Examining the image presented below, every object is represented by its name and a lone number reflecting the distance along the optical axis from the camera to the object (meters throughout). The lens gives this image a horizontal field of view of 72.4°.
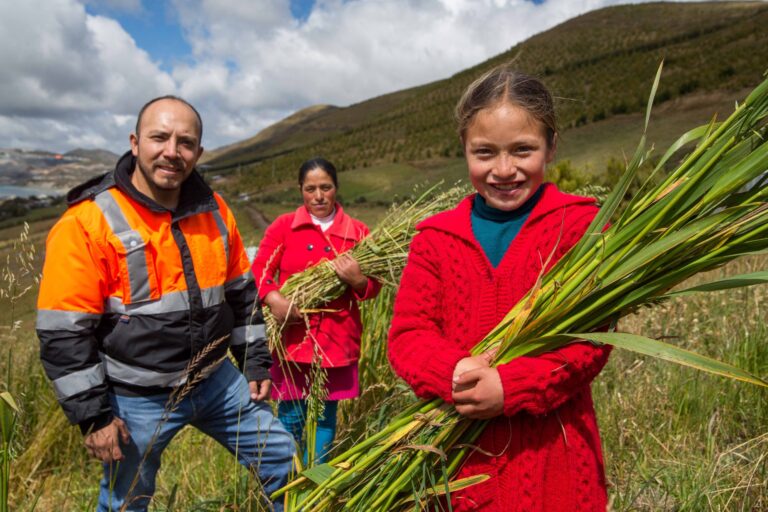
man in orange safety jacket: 1.63
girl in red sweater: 1.13
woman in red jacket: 2.49
